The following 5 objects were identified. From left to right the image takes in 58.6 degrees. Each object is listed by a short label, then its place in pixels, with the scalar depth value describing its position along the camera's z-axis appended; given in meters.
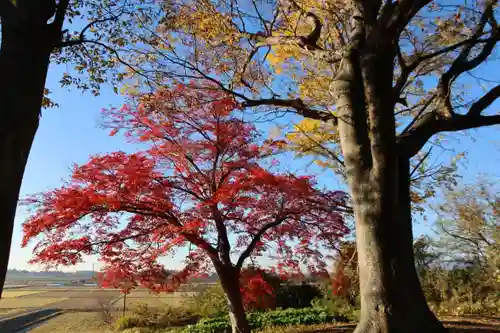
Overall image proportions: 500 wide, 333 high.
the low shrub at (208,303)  17.08
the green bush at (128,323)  16.92
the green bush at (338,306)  12.36
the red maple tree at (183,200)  7.95
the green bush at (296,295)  17.41
